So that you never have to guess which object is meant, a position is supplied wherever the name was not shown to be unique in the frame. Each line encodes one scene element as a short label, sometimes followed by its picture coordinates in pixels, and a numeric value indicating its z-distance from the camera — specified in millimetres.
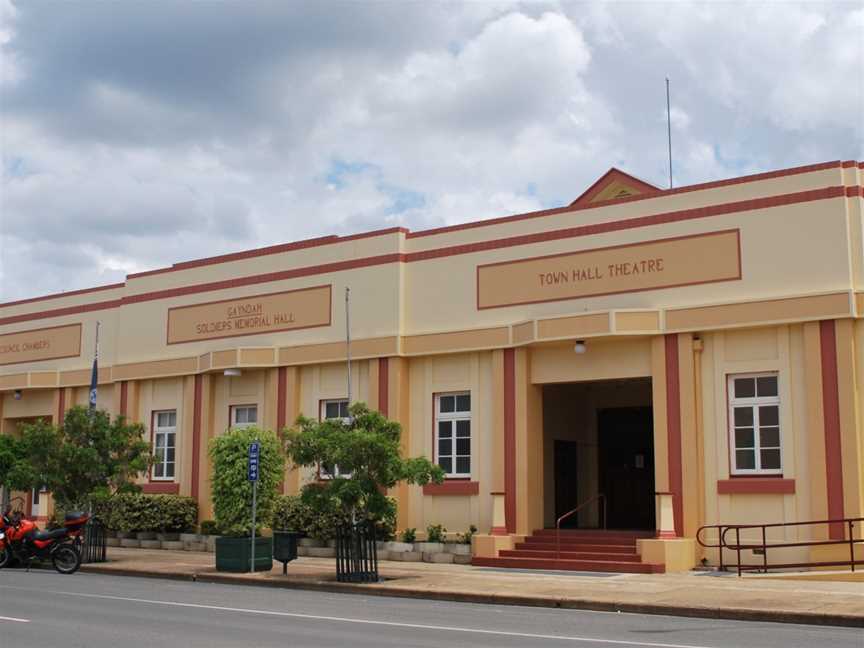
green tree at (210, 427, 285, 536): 23516
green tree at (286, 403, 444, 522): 19781
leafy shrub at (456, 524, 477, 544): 24234
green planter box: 22219
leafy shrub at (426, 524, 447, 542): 24469
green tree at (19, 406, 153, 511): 24578
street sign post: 22062
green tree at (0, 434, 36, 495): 32688
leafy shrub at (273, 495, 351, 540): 26016
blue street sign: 22062
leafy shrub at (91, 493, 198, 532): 29016
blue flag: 28375
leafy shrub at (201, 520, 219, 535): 28373
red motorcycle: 22672
